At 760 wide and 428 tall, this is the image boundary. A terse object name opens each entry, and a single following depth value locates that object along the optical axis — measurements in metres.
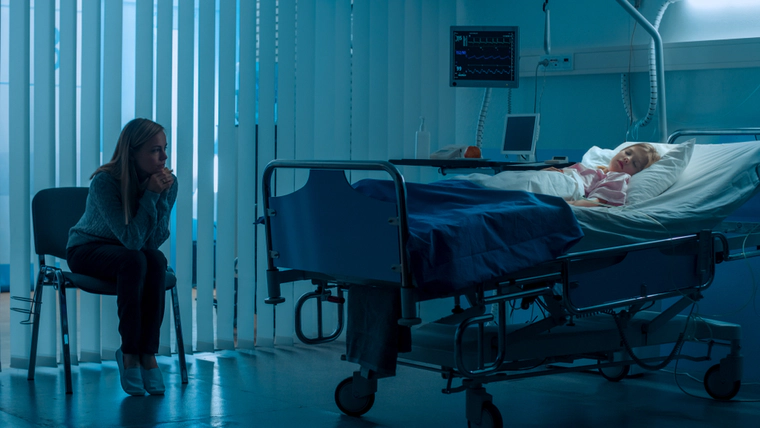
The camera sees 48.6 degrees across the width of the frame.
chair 2.97
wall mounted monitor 3.74
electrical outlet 3.88
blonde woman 2.95
